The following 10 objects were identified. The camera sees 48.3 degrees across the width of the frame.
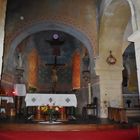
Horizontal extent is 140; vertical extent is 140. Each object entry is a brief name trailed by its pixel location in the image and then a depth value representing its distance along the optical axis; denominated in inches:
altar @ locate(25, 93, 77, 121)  205.2
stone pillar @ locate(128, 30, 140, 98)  130.5
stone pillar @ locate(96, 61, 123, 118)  257.8
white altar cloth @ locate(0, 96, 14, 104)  264.6
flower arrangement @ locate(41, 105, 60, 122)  206.5
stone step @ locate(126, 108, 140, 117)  307.5
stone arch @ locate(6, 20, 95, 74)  277.4
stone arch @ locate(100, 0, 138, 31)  137.0
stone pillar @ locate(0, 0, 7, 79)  163.0
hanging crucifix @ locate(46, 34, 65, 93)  437.9
